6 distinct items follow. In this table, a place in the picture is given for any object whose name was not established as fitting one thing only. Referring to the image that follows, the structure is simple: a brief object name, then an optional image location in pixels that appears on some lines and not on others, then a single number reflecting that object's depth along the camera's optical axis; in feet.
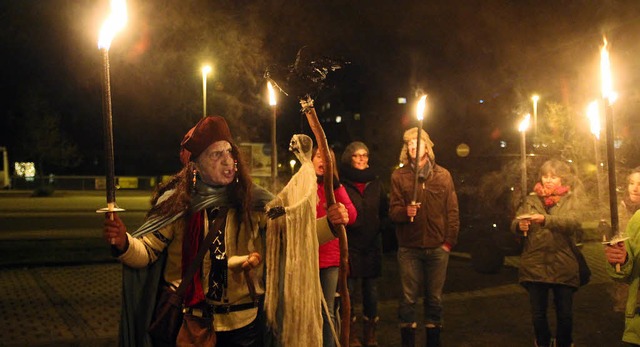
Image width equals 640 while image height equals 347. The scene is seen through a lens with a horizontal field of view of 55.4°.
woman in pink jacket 17.51
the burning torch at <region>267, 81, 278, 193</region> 12.64
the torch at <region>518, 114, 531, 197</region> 18.34
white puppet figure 11.97
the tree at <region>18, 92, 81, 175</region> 155.93
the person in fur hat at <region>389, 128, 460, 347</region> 18.83
